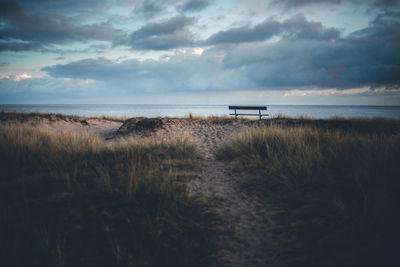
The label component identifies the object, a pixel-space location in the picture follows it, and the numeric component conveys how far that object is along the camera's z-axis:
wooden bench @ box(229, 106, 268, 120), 14.07
